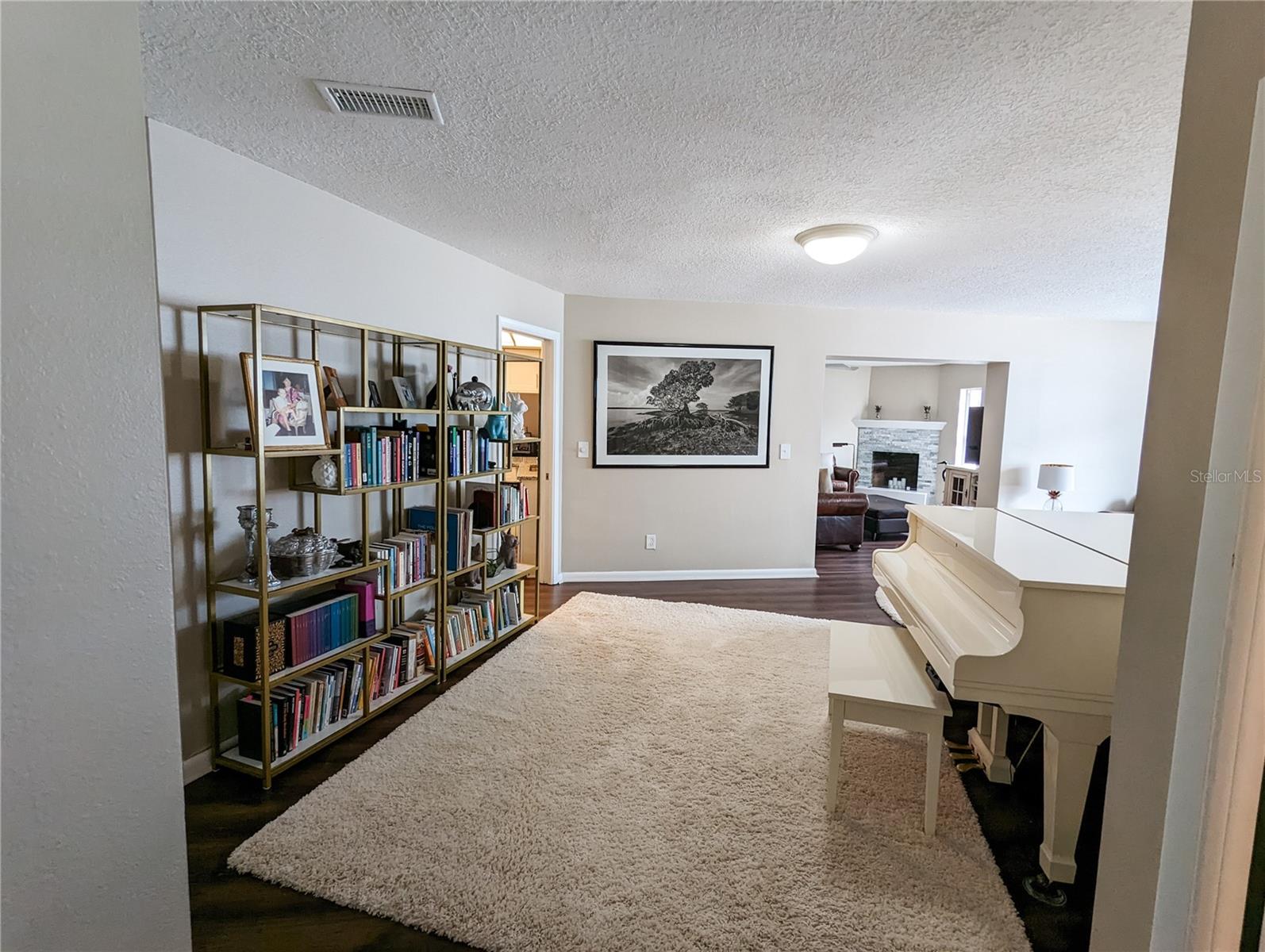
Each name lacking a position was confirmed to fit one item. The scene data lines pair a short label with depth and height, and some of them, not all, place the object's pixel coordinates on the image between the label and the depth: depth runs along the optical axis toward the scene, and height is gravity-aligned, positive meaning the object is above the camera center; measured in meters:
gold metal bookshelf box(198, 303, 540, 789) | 2.20 -0.39
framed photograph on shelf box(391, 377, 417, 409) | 3.02 +0.15
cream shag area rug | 1.71 -1.34
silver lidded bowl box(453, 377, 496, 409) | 3.32 +0.16
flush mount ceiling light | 2.93 +0.94
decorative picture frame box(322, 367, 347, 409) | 2.53 +0.13
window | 8.48 +0.24
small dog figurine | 3.89 -0.78
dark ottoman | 7.29 -1.00
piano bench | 2.05 -0.88
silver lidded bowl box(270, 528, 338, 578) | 2.39 -0.52
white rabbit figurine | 3.81 +0.09
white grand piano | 1.82 -0.65
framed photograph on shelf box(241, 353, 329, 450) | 2.16 +0.06
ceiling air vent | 1.79 +0.97
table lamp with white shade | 5.32 -0.32
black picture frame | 4.96 +0.11
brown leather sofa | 6.54 -0.87
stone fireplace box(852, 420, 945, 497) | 9.61 -0.24
